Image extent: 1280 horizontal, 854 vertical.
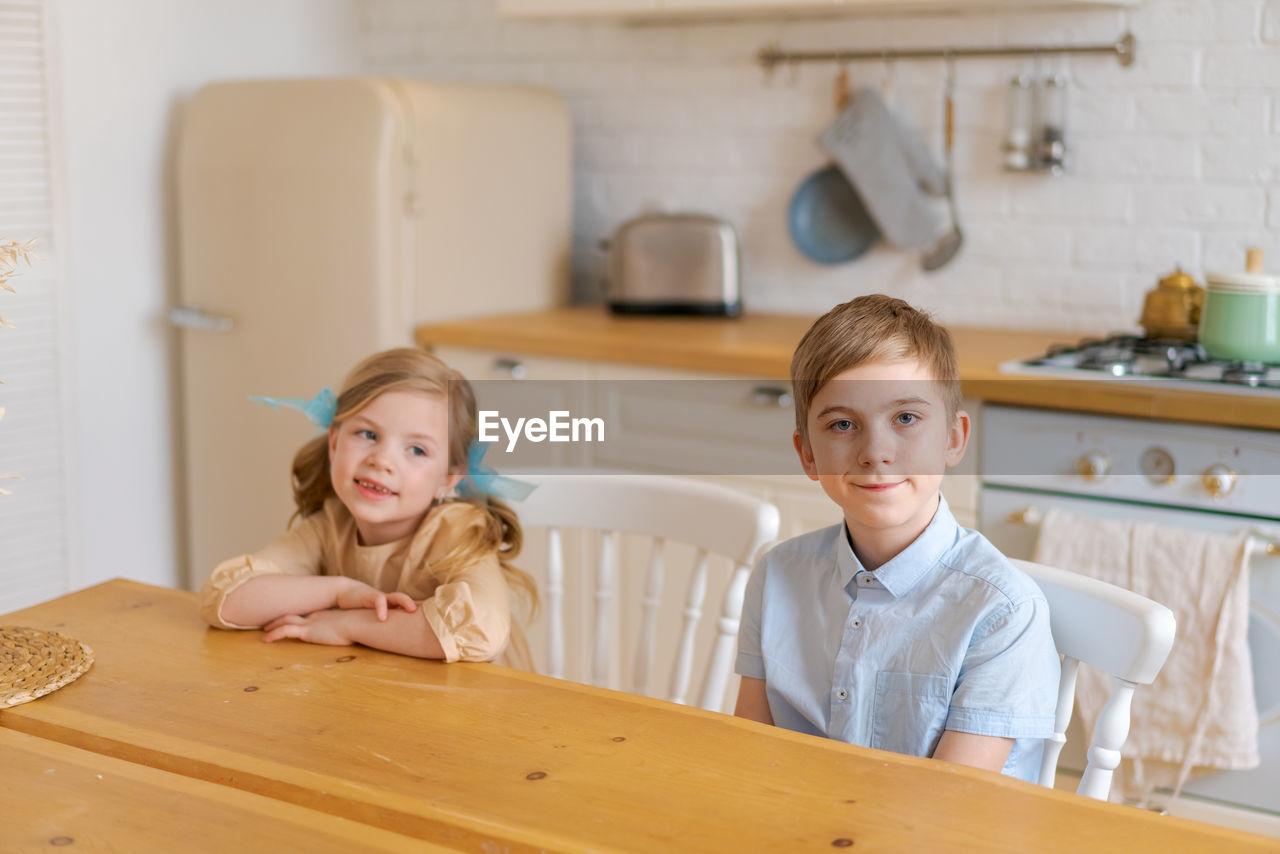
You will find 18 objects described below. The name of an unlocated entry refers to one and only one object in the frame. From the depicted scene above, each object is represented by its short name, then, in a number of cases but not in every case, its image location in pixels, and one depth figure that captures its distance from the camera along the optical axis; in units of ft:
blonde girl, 4.28
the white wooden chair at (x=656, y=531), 4.86
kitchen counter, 6.46
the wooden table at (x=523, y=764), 2.95
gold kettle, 7.30
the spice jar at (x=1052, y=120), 8.34
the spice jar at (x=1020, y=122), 8.46
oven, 6.42
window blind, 8.43
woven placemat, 3.80
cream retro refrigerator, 8.63
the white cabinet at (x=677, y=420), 7.66
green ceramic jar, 6.68
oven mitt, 8.85
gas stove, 6.44
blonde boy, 3.85
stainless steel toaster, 9.23
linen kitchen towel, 6.48
